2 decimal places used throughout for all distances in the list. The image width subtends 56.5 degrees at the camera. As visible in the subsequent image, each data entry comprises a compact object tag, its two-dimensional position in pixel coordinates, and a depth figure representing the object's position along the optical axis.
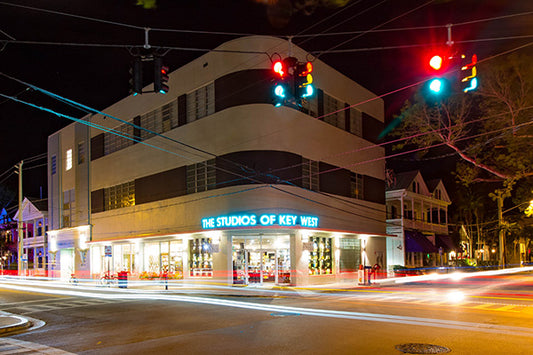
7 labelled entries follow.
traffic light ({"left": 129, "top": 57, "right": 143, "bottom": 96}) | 12.91
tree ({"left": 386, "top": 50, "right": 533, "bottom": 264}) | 20.19
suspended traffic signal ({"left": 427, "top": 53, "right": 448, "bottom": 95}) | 11.80
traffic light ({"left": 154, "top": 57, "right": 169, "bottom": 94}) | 13.02
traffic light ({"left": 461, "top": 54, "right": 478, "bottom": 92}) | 11.73
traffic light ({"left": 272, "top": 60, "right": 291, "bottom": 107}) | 13.15
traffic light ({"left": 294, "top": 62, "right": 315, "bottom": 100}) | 13.05
